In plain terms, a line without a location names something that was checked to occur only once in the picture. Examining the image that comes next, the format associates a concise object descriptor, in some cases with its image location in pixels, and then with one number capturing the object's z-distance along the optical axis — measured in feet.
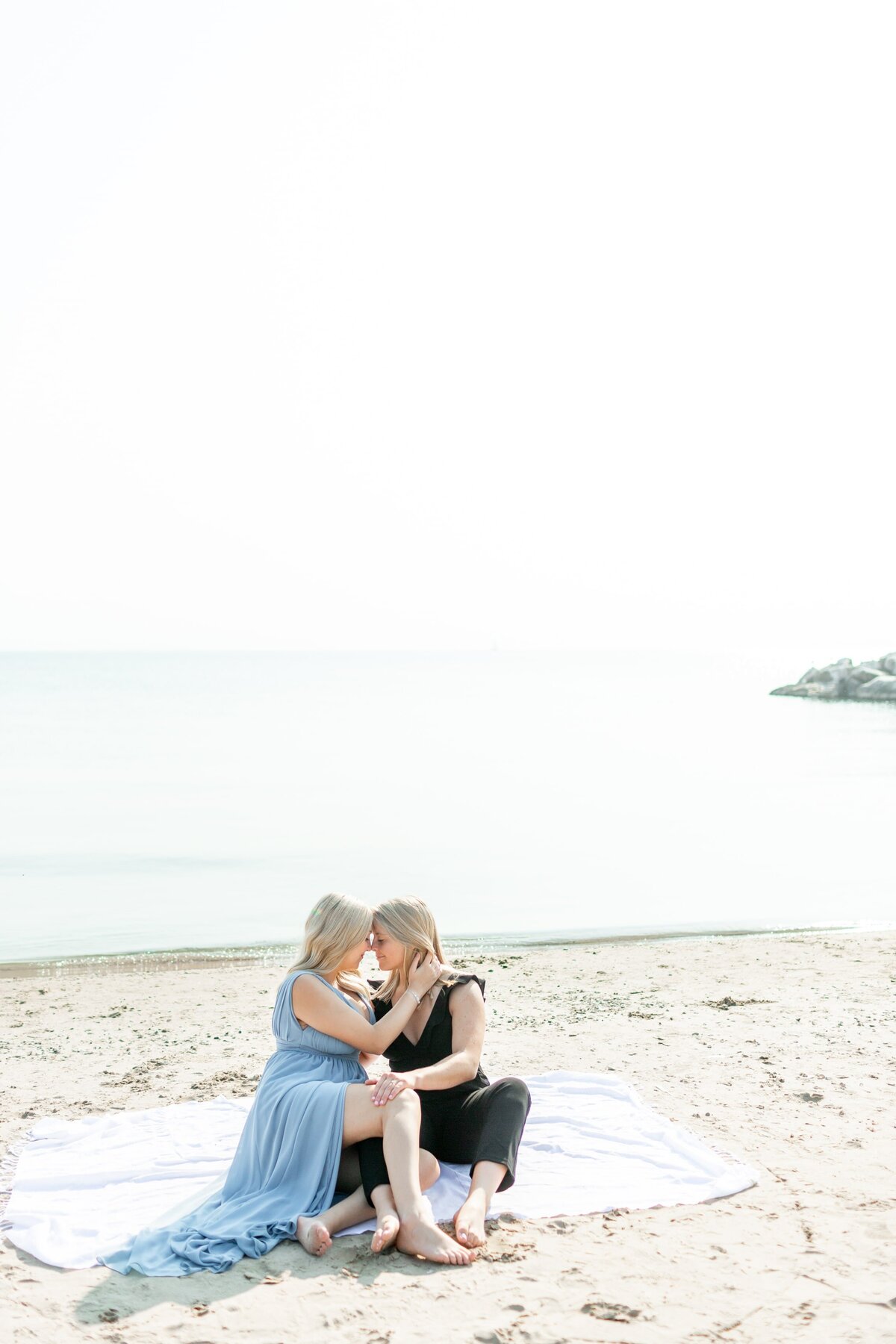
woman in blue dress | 14.47
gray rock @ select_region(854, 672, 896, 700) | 221.46
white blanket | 15.64
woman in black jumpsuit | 16.17
